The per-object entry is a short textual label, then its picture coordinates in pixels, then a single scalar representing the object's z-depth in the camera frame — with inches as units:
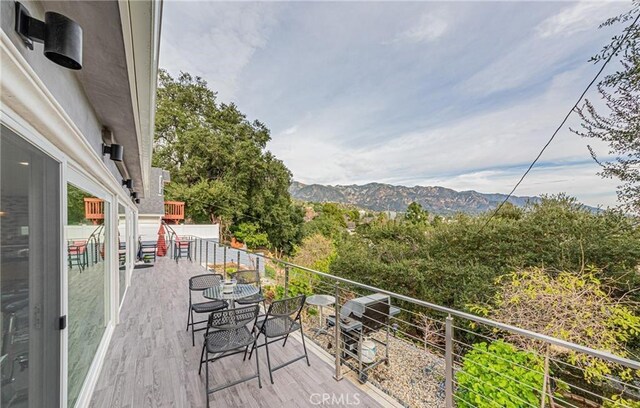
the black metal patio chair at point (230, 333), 92.9
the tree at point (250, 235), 698.2
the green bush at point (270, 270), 412.8
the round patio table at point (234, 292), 126.1
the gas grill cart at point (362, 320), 111.4
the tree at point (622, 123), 158.7
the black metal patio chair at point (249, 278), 157.8
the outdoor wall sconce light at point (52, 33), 36.7
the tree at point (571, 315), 141.6
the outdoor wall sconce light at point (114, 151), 113.4
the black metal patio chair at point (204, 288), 138.5
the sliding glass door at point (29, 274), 40.0
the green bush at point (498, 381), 93.7
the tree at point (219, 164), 668.1
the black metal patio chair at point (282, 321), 102.5
